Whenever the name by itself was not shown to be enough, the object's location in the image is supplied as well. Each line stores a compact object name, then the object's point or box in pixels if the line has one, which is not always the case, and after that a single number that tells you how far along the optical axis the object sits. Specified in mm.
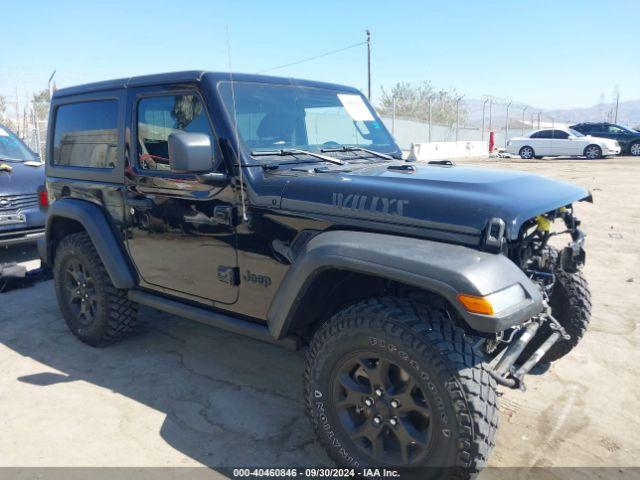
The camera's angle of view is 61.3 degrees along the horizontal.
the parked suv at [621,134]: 23797
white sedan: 22219
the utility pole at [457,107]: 25400
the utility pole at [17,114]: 16362
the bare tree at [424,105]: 40441
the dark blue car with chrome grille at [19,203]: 6431
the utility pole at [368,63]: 21359
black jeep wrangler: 2229
